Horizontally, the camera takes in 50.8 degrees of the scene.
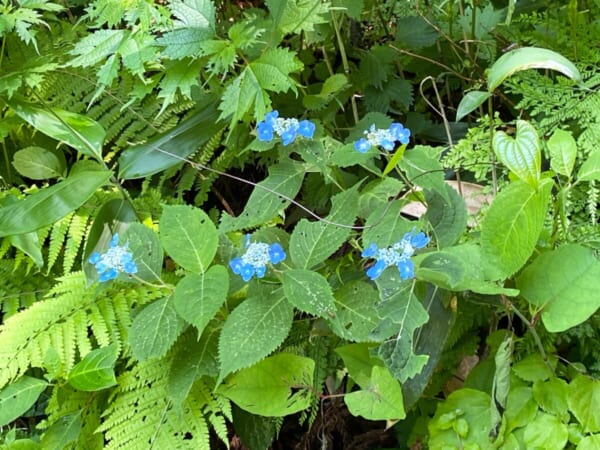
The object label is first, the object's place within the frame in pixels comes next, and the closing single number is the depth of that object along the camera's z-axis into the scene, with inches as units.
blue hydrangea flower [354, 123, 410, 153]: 41.4
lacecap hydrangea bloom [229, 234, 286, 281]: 38.5
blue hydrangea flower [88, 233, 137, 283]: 40.5
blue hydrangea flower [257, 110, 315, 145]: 43.0
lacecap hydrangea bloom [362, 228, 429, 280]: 36.8
